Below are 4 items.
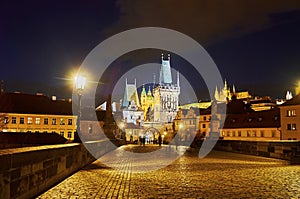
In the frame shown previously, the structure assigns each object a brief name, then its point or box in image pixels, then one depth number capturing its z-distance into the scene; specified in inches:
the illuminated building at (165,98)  6545.3
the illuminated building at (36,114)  2849.4
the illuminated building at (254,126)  2704.2
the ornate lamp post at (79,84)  819.4
